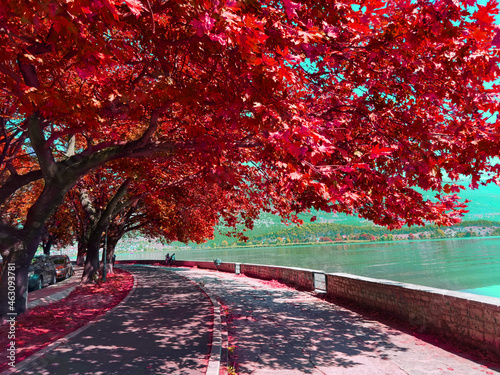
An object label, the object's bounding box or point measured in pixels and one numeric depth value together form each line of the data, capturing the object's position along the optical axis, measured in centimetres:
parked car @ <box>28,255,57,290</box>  1560
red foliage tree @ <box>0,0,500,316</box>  390
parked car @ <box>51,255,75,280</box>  2059
